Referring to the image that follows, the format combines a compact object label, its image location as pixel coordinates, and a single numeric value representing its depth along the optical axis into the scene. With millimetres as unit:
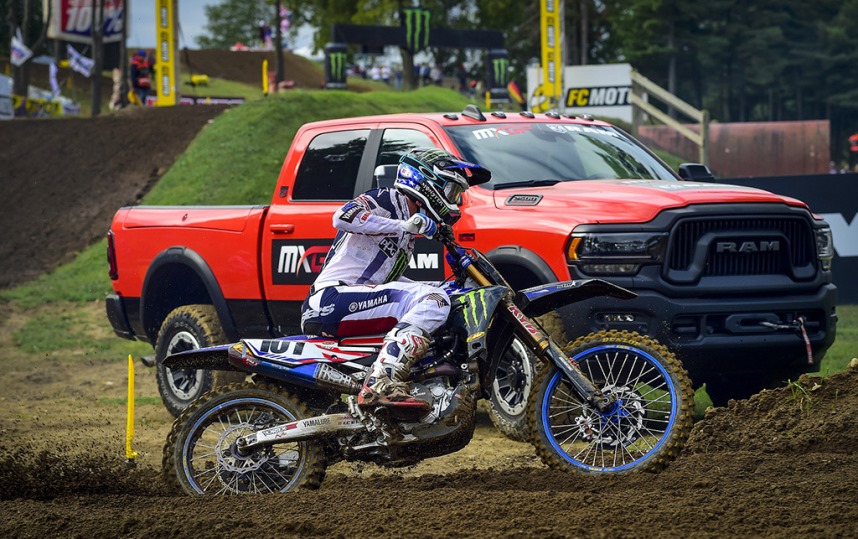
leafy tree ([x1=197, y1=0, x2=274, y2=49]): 94750
